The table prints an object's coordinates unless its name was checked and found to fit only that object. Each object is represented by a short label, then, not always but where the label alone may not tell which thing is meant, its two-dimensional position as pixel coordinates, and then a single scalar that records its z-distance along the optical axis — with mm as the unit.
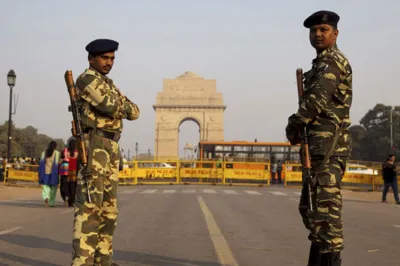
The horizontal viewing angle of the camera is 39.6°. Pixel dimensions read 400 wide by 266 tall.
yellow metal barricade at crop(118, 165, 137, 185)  28197
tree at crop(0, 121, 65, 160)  80438
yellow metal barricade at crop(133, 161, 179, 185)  29567
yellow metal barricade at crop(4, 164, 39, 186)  26750
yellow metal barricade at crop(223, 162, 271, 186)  29141
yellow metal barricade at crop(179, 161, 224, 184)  29578
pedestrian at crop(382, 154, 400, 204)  17625
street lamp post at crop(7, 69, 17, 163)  23469
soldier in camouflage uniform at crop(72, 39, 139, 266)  4277
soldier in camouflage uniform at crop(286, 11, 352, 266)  4070
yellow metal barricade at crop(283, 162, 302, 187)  29094
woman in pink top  12977
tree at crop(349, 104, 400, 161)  77312
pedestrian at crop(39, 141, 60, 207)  12898
